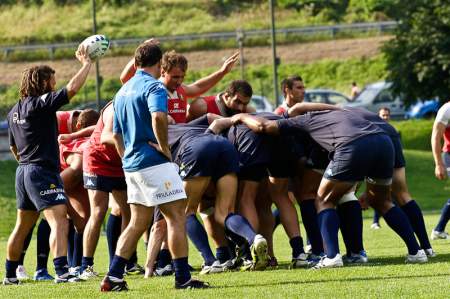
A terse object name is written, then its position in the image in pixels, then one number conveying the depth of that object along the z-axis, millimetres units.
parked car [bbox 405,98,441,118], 43281
